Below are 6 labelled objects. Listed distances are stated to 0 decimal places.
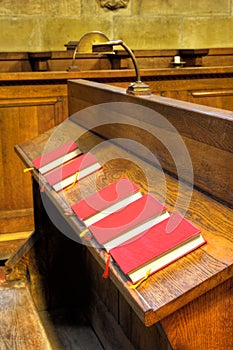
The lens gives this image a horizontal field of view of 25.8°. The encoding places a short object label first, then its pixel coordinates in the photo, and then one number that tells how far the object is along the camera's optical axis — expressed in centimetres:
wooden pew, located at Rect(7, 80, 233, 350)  124
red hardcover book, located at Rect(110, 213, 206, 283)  128
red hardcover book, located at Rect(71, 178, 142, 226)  158
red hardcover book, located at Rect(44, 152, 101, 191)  202
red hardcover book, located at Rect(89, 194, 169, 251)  140
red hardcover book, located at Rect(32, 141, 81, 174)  230
